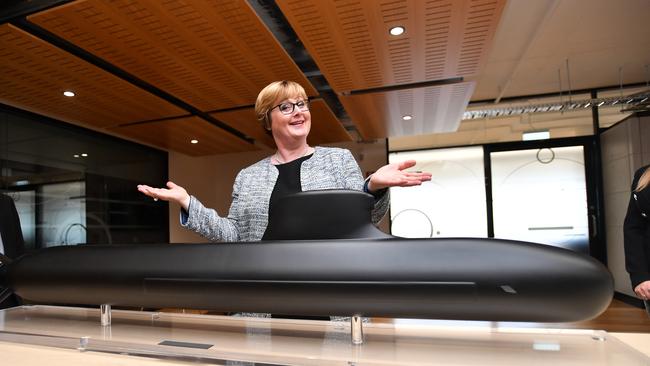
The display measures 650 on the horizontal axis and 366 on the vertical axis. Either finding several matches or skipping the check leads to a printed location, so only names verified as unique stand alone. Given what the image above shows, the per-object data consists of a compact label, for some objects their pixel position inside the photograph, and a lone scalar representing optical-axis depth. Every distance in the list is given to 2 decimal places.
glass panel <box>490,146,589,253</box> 5.87
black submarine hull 0.59
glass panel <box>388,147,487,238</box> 6.18
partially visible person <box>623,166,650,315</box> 1.70
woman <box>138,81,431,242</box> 1.18
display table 0.62
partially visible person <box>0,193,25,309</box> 1.45
